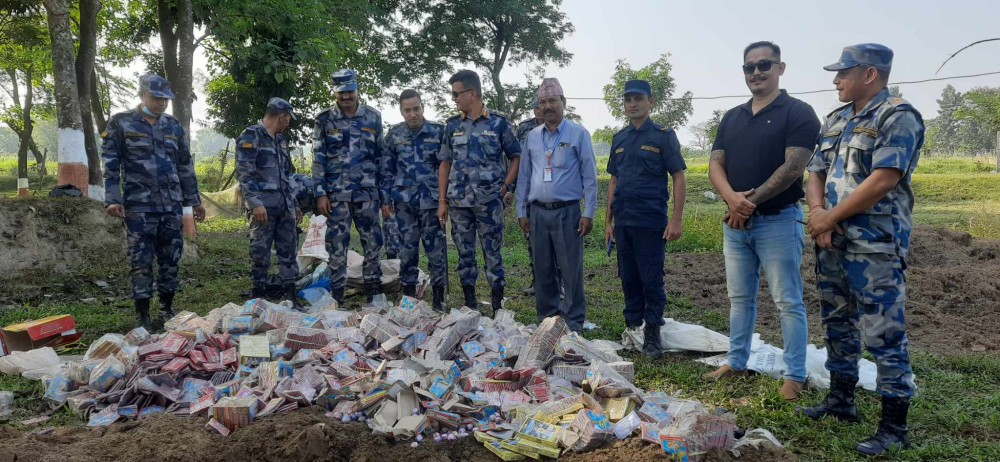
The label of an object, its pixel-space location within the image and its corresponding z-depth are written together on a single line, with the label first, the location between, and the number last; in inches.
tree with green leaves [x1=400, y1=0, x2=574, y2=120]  911.0
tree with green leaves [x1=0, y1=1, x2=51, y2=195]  572.2
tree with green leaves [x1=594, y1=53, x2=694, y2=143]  1198.3
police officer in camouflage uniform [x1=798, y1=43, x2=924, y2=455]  103.7
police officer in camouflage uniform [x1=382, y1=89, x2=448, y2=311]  214.2
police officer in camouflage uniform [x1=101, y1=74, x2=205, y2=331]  194.7
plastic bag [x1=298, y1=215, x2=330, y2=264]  257.8
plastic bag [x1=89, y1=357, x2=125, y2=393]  137.5
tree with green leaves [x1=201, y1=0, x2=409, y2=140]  436.5
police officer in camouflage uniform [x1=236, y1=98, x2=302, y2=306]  209.9
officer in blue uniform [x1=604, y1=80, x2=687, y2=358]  168.7
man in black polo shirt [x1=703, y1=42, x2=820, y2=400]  130.4
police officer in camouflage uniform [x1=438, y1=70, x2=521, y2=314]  196.1
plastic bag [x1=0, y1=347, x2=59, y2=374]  155.0
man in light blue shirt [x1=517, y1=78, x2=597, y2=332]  175.5
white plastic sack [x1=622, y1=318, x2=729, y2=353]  170.7
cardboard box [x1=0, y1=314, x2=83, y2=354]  167.5
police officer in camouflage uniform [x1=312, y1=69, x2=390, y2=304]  213.9
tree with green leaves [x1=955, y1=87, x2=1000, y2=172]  1124.5
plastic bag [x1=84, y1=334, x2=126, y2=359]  156.7
